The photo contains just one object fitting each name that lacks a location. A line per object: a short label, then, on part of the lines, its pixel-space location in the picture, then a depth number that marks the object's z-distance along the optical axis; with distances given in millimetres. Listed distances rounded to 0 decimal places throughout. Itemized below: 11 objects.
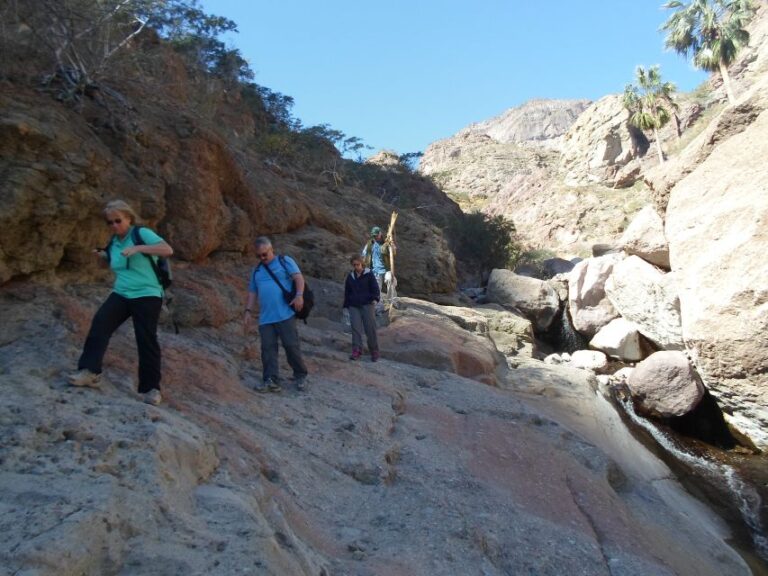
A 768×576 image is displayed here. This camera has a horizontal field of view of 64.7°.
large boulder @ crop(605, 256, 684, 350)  13922
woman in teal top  3965
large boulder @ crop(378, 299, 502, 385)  8781
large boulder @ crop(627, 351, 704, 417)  11352
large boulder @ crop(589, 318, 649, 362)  15578
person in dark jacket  7406
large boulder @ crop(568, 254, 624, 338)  18359
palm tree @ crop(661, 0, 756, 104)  31516
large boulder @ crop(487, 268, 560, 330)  19891
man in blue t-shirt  5426
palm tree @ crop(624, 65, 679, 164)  40344
